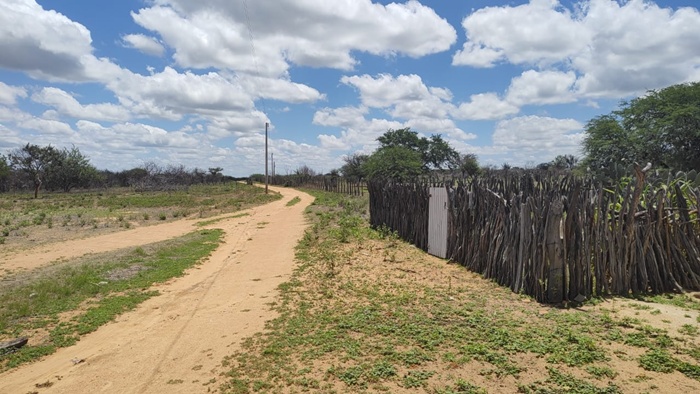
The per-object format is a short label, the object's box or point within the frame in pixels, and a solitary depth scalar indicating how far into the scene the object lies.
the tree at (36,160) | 40.88
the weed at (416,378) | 3.66
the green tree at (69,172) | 46.12
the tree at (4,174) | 41.64
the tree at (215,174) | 76.00
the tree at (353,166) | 55.76
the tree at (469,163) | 44.81
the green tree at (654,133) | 21.41
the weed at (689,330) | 4.40
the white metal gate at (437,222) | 9.27
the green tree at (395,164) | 27.80
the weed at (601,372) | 3.65
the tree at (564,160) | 39.09
